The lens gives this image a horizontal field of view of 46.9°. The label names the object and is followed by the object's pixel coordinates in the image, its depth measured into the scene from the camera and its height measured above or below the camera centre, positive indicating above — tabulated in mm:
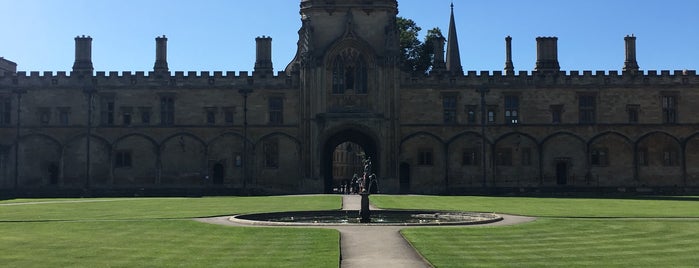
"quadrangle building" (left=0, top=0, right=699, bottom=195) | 53781 +3026
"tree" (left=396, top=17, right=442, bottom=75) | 67500 +10021
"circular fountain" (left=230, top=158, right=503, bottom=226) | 23484 -1572
